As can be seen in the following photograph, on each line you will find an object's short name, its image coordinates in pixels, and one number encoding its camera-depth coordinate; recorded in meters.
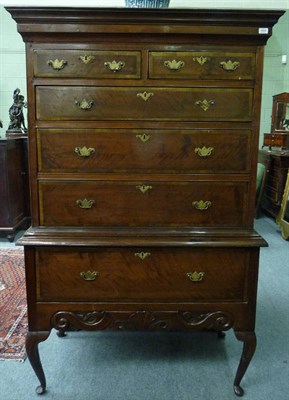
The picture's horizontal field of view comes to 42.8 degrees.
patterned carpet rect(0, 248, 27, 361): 1.98
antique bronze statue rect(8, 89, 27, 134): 4.06
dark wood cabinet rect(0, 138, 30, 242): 3.54
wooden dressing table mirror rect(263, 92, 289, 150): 4.54
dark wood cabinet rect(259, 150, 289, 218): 4.24
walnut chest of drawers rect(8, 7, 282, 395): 1.40
